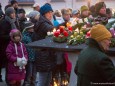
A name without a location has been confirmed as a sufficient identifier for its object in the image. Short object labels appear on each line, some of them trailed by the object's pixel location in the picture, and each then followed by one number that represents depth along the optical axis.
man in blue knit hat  8.41
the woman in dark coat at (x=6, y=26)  10.88
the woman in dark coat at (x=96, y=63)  5.03
